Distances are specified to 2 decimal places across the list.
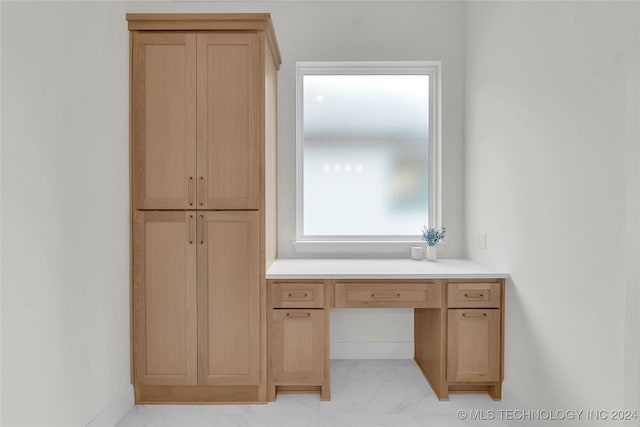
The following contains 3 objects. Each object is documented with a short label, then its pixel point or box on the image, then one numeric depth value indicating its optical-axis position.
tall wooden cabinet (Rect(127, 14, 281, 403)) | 2.41
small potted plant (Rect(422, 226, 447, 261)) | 2.97
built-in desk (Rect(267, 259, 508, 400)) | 2.46
